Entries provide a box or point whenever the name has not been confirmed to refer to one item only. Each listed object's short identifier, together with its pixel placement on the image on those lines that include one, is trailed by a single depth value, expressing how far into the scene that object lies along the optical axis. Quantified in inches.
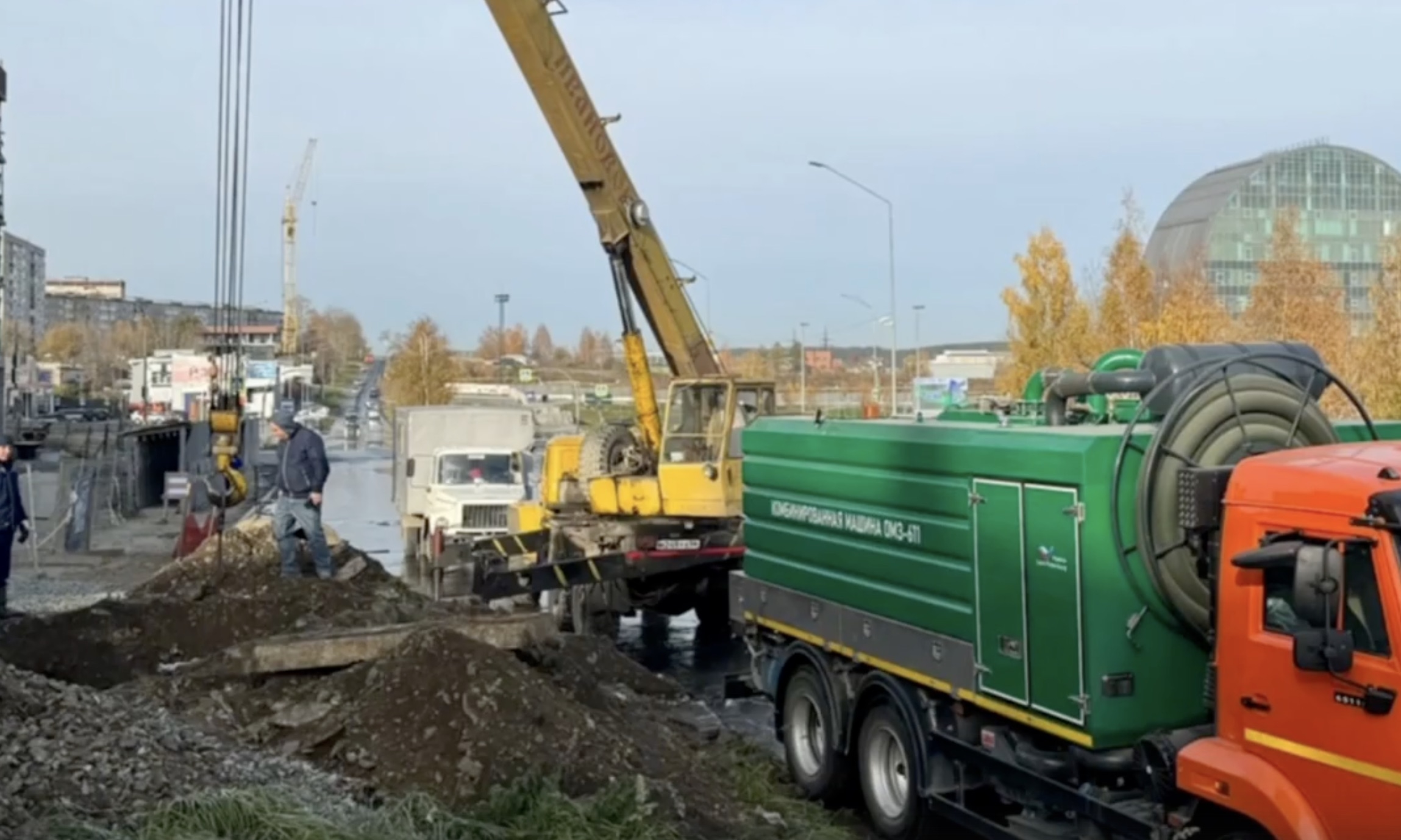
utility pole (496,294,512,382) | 4205.2
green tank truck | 239.9
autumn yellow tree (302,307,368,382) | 5861.2
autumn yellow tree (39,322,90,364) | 5447.8
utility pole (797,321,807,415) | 2067.9
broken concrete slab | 355.9
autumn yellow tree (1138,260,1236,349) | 1189.1
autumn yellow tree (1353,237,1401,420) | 892.0
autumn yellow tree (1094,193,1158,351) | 1317.7
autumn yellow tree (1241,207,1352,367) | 1070.4
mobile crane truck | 589.3
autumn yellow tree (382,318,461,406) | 2696.9
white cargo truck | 893.8
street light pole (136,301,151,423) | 3034.0
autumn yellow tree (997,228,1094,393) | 1496.1
